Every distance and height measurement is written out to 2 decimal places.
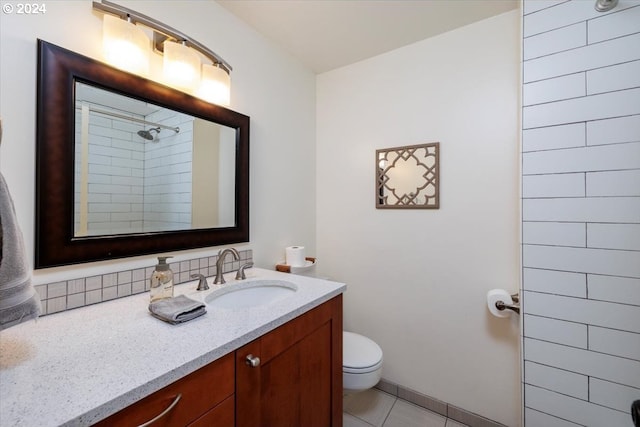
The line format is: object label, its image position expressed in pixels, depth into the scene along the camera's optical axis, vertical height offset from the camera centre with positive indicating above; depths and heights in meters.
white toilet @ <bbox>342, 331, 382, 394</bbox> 1.39 -0.83
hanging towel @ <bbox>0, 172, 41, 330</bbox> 0.55 -0.13
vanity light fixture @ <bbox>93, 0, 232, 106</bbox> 0.99 +0.68
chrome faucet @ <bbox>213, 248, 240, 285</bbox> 1.24 -0.26
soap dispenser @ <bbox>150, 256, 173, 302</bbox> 0.97 -0.25
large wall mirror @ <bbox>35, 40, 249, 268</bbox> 0.88 +0.20
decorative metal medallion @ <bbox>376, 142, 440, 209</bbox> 1.65 +0.25
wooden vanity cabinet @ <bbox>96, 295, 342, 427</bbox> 0.61 -0.51
